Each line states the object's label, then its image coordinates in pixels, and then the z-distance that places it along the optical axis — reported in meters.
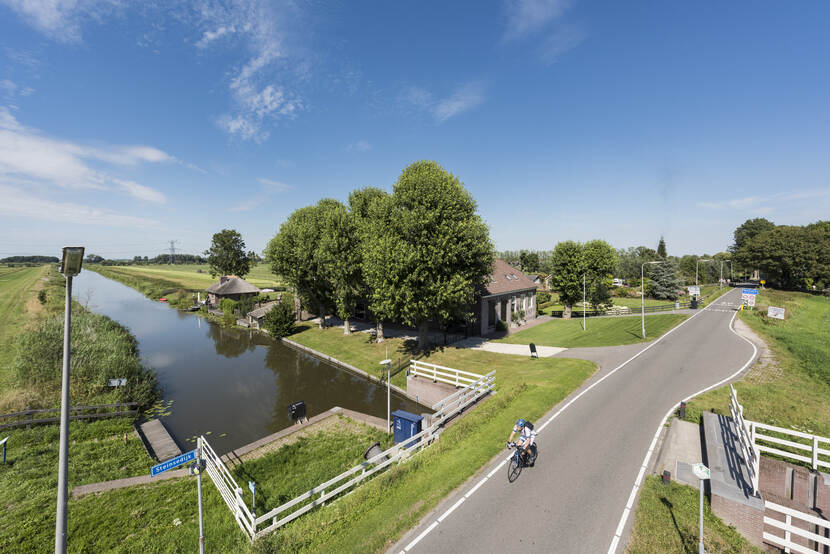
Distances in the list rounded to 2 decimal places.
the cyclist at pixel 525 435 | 11.02
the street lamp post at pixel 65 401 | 5.24
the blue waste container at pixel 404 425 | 15.30
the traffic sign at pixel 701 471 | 7.42
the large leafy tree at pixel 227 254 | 75.81
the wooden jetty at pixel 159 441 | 15.75
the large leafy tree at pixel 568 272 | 42.66
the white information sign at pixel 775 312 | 31.81
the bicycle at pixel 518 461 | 10.92
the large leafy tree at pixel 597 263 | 42.31
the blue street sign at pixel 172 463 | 7.16
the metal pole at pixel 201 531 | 7.73
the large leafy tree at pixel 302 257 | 35.22
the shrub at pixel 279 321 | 39.38
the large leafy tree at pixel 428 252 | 24.33
